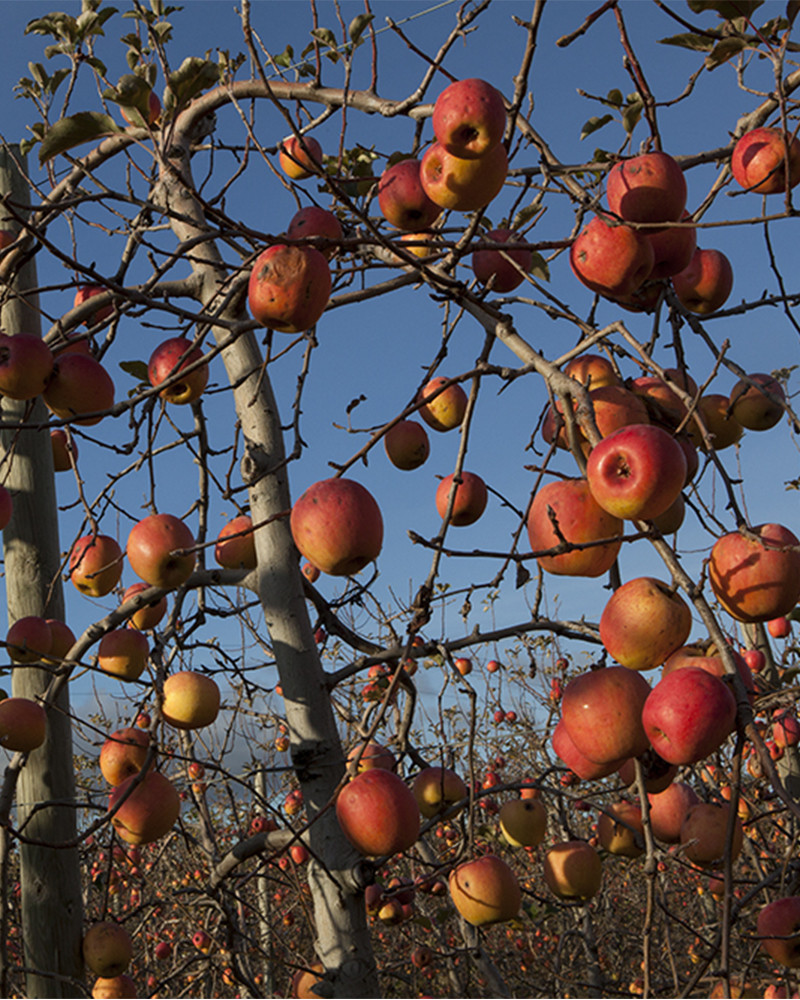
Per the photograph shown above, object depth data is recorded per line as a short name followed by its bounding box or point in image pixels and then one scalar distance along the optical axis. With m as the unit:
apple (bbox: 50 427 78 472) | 3.10
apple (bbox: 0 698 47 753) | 2.40
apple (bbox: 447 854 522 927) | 2.21
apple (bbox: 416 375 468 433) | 2.41
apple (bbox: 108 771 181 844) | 2.19
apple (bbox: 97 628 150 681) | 2.54
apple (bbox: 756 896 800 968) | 1.89
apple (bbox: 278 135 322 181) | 2.51
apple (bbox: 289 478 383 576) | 1.66
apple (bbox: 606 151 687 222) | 1.65
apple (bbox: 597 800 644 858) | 2.50
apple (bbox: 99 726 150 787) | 2.58
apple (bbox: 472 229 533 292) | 1.93
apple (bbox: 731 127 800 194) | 1.68
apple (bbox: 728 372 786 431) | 1.88
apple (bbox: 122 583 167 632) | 2.77
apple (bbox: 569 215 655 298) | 1.55
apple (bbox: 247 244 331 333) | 1.57
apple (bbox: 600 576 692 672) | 1.36
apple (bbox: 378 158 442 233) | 1.90
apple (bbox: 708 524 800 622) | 1.36
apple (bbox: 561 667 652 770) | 1.46
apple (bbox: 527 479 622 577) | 1.42
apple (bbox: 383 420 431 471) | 2.46
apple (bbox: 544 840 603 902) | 2.51
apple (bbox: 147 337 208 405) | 2.16
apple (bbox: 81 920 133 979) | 2.51
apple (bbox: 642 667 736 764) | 1.19
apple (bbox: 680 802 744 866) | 1.70
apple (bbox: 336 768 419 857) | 1.85
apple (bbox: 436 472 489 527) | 2.06
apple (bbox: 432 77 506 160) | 1.48
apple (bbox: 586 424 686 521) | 1.24
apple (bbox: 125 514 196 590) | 2.36
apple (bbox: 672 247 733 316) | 1.95
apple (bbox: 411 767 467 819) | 2.60
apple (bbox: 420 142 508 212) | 1.57
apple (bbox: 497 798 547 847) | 2.81
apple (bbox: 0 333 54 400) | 2.10
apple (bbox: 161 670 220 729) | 2.40
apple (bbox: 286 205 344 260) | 1.78
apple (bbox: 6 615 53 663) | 2.55
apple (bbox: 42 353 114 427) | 2.21
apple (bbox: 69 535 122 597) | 2.65
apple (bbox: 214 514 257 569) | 2.68
